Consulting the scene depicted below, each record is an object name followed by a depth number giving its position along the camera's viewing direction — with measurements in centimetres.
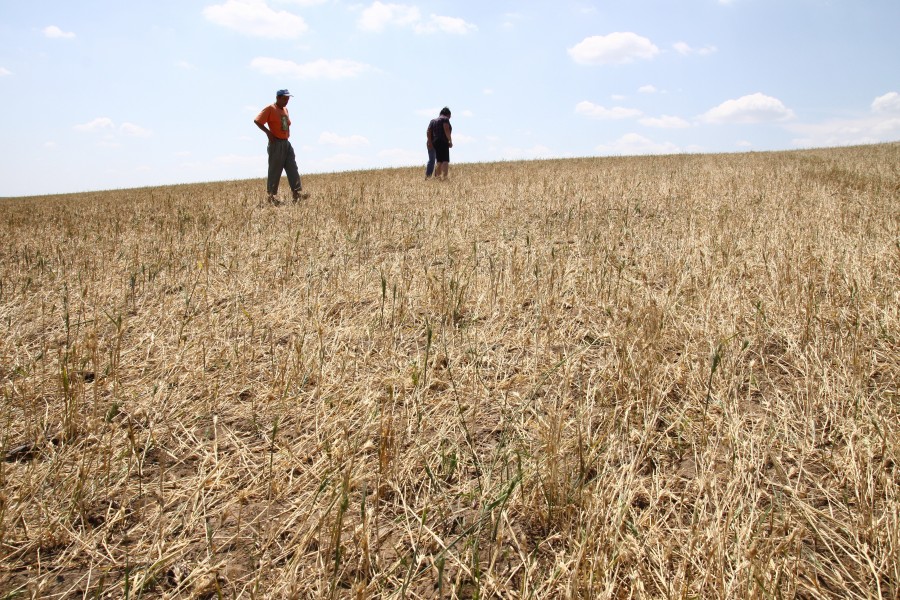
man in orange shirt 941
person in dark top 1257
